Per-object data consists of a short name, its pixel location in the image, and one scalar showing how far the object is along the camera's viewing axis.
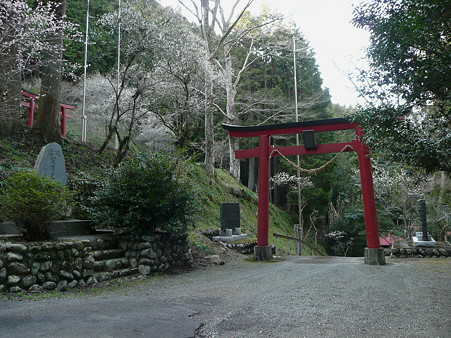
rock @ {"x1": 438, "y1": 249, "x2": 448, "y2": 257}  10.77
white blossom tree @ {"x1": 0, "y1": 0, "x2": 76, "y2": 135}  9.05
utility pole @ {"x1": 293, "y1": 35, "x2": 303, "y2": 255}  15.75
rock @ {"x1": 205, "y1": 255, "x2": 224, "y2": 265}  8.57
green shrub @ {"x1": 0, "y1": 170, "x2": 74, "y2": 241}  5.35
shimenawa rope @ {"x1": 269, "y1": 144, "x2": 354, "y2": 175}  9.23
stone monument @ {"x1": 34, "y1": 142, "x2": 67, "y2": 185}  7.16
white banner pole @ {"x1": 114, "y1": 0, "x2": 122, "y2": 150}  11.50
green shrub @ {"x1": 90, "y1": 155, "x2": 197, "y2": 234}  6.71
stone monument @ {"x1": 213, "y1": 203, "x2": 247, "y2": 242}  11.94
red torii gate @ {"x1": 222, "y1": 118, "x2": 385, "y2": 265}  8.74
